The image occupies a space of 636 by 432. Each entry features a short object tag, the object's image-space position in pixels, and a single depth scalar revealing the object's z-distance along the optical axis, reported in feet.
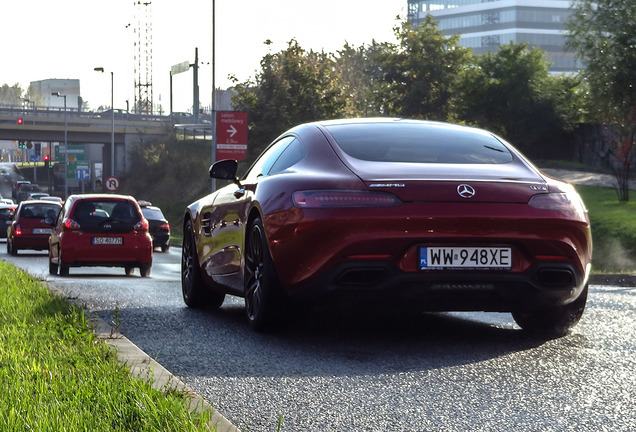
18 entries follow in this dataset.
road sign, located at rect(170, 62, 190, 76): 440.21
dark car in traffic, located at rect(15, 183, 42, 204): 317.42
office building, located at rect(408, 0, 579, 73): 483.51
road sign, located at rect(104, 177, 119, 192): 190.60
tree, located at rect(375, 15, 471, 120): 181.27
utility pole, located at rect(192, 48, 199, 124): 317.61
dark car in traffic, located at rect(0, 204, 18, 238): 137.49
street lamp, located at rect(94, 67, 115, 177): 274.98
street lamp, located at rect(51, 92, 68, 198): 294.27
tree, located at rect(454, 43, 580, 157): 180.65
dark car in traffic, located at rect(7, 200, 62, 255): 94.02
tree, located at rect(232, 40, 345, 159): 153.28
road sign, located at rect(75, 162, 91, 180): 233.96
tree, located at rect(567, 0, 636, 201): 131.03
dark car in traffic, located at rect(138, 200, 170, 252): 110.83
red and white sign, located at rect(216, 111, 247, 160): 112.16
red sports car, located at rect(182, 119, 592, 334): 22.33
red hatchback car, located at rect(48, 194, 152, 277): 63.05
